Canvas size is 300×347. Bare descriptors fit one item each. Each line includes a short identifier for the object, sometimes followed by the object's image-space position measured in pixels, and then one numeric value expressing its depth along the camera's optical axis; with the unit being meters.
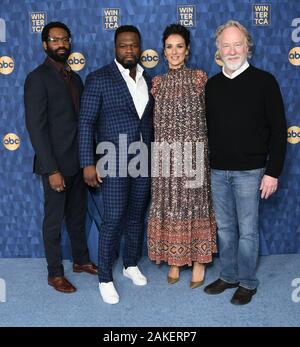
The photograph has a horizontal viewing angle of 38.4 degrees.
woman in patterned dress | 2.15
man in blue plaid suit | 2.09
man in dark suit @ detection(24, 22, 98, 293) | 2.13
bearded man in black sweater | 1.98
